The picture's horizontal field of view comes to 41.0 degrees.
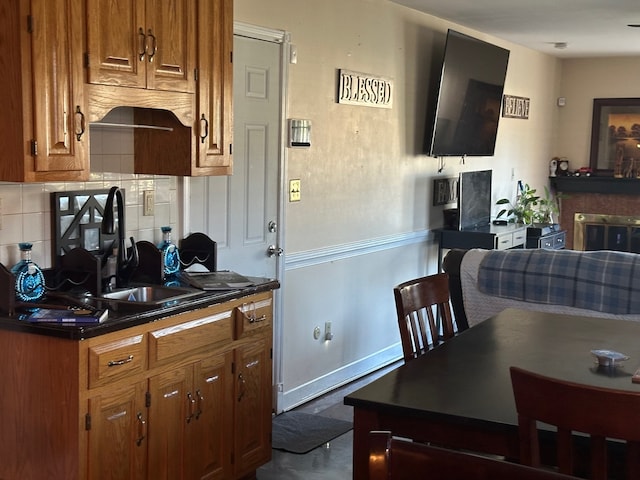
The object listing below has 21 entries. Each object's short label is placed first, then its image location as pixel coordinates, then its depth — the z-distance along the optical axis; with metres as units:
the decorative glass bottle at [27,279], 3.12
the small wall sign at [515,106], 7.93
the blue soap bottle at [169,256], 3.82
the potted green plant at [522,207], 7.80
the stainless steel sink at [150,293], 3.42
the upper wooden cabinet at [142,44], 3.14
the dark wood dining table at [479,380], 2.16
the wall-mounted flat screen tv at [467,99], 6.36
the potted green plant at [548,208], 8.23
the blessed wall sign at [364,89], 5.30
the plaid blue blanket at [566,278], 4.20
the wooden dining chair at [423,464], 1.44
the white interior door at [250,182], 4.34
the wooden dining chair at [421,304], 3.06
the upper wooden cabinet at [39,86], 2.89
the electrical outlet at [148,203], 3.92
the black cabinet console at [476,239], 6.50
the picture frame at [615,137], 9.12
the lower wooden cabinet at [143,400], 2.85
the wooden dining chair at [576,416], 1.77
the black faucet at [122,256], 3.57
